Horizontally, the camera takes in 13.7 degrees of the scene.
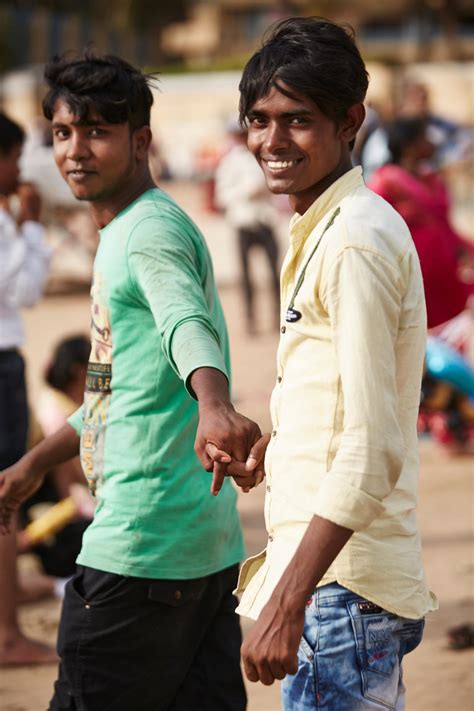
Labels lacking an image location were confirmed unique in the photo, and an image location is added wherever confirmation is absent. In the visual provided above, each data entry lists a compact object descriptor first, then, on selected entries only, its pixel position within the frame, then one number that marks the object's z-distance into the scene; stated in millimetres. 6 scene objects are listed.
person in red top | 9619
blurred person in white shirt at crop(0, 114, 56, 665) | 7127
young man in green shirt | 4463
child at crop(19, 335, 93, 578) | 8890
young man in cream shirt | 3202
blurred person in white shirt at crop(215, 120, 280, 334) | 17634
